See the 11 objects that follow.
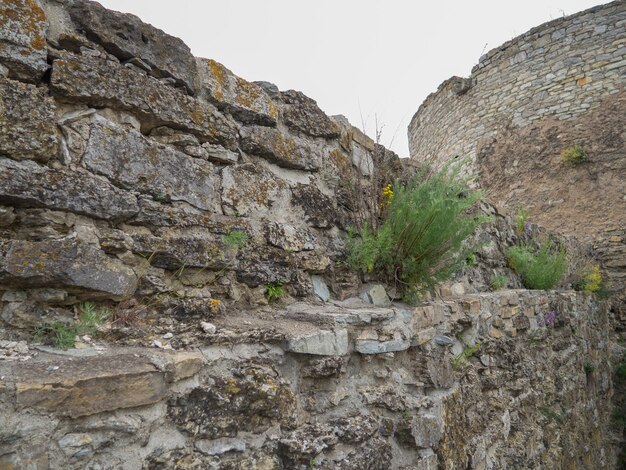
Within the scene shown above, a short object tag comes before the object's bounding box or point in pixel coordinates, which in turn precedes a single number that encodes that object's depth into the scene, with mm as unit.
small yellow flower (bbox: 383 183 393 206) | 2367
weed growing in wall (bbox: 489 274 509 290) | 3410
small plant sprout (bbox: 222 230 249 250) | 1682
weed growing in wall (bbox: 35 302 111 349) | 1204
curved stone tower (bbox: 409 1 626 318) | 6684
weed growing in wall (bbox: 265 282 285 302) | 1808
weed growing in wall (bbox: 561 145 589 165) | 6926
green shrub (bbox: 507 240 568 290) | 3828
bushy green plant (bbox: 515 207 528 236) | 4259
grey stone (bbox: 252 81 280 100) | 2092
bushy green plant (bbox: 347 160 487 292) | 2152
